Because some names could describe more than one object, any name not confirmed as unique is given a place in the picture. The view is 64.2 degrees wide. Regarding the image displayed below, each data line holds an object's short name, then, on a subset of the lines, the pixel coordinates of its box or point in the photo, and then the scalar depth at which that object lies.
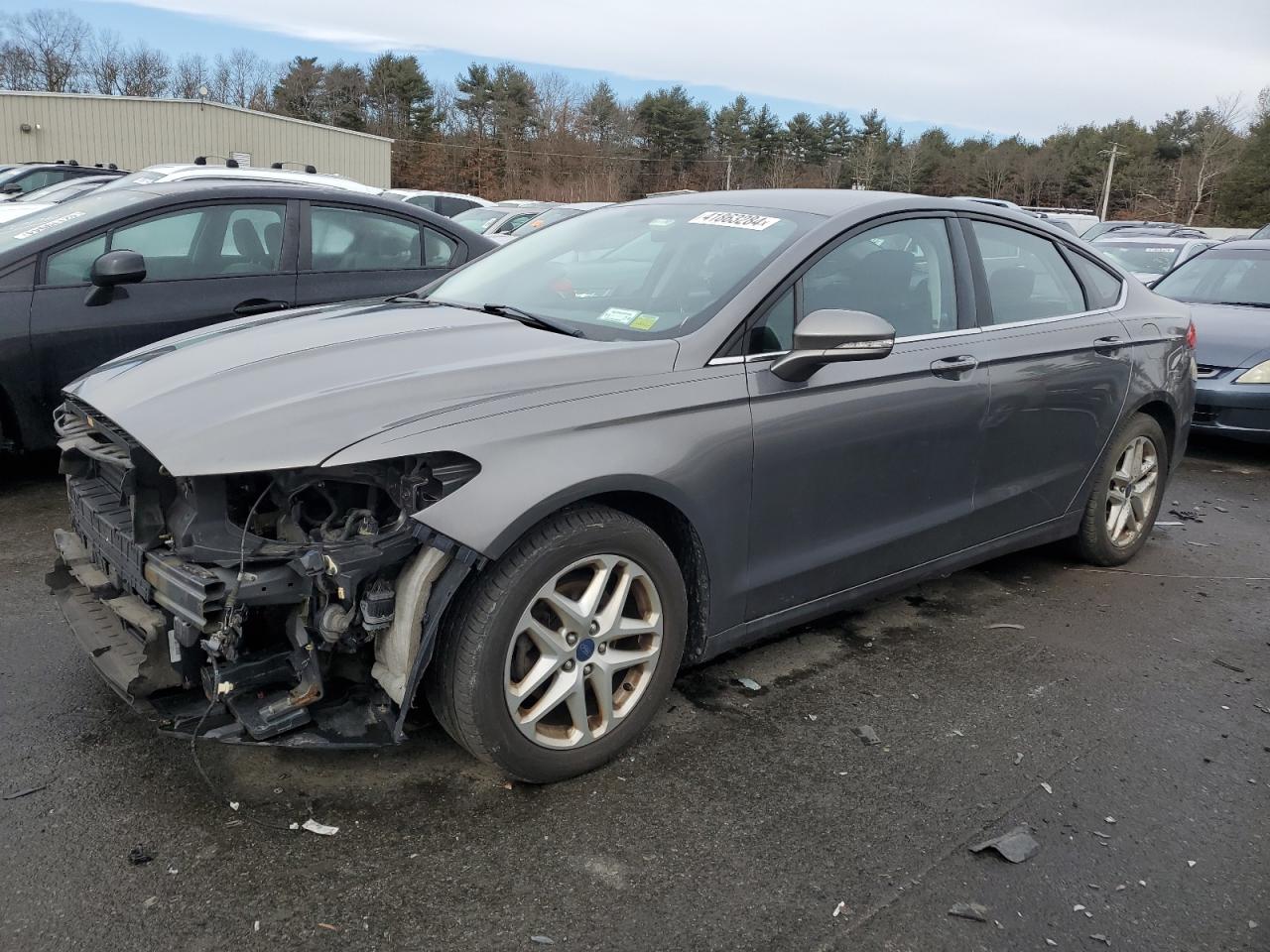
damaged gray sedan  2.52
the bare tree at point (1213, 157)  61.55
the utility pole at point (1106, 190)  60.55
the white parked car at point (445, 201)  21.41
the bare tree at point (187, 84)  72.94
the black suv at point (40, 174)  15.33
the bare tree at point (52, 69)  68.50
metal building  34.53
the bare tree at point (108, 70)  70.69
